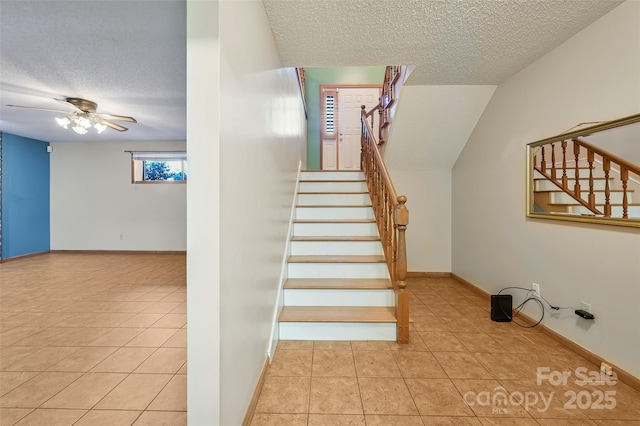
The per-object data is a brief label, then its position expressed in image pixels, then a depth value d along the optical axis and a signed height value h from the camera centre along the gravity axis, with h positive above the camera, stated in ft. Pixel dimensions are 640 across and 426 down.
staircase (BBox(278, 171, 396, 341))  7.25 -2.11
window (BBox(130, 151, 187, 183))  19.47 +3.23
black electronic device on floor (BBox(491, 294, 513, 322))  8.44 -3.07
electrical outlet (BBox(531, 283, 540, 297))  8.02 -2.36
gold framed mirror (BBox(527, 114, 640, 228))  5.48 +0.89
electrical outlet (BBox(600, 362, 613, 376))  5.77 -3.44
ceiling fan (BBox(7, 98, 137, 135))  11.03 +4.02
